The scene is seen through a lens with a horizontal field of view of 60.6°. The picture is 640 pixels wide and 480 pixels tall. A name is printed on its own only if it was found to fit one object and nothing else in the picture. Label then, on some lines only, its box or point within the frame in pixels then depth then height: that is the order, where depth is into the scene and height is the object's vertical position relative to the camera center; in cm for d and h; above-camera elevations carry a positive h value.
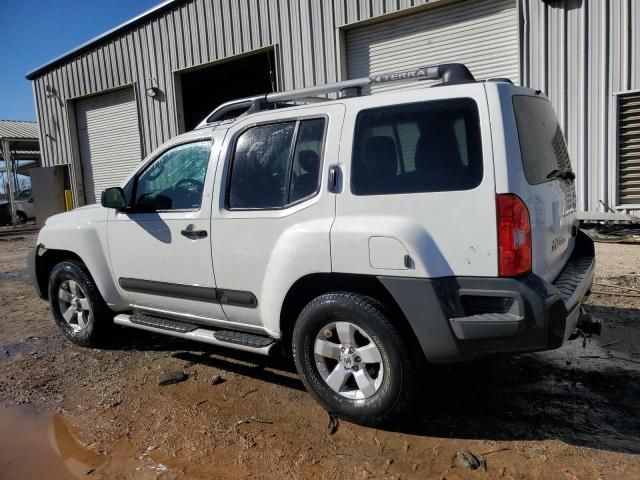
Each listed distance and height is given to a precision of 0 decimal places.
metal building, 818 +222
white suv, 285 -36
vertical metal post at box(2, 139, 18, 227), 2214 +49
